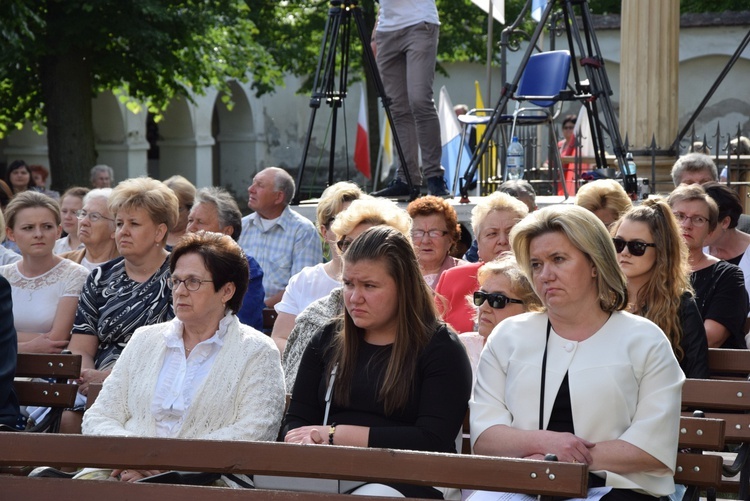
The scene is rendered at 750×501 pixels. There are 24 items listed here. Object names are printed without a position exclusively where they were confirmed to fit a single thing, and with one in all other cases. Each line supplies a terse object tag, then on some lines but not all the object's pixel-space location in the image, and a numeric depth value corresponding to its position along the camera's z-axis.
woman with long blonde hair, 10.16
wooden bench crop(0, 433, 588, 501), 6.87
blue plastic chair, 19.14
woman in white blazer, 7.70
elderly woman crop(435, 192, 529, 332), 12.05
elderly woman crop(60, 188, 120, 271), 14.72
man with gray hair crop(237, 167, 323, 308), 17.27
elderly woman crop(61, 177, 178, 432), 12.19
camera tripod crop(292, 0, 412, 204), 18.22
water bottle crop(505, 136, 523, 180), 21.77
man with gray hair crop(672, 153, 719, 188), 16.69
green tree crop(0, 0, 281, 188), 34.66
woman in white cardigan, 9.27
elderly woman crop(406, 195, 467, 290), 13.12
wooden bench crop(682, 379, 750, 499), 9.26
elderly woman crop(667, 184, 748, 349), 11.52
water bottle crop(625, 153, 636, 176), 18.03
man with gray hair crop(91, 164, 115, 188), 27.45
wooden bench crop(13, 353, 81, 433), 10.97
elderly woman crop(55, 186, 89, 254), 18.19
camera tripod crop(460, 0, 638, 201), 17.84
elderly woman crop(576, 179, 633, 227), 13.79
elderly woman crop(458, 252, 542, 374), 9.62
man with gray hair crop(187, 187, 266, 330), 15.37
